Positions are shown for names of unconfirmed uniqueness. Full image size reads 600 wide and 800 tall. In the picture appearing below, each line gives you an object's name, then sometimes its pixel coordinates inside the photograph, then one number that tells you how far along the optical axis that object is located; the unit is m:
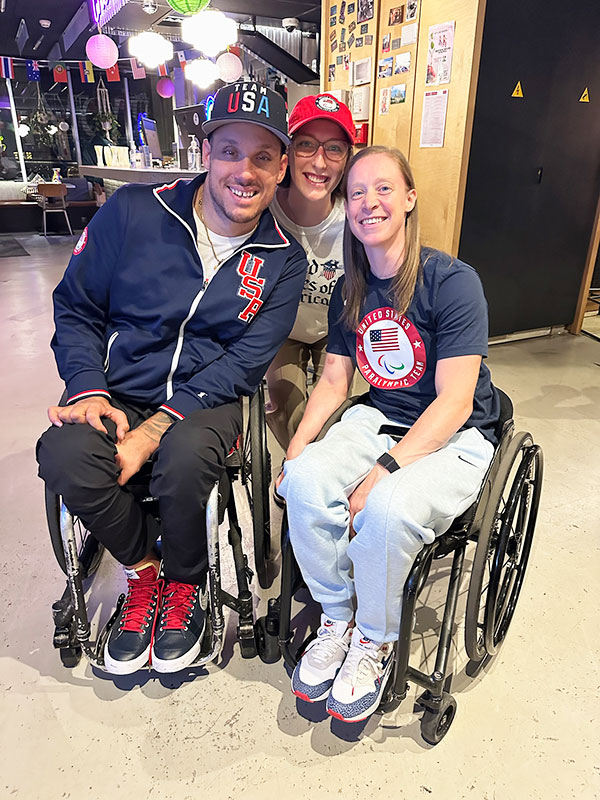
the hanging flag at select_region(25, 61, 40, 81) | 10.43
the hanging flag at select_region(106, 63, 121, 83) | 8.04
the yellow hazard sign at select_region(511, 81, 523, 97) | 3.17
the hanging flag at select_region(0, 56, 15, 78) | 10.10
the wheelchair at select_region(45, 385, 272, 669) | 1.28
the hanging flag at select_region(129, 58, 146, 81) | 7.40
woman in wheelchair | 1.15
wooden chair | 8.88
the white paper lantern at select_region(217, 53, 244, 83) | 6.66
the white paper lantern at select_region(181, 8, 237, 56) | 5.47
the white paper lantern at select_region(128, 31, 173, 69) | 6.27
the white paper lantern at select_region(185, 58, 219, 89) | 6.76
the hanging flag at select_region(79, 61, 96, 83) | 10.30
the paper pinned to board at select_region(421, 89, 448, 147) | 3.16
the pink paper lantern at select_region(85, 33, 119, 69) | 6.45
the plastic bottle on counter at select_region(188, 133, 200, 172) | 4.96
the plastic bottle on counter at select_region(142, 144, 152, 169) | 5.97
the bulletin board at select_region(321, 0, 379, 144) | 3.53
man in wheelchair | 1.32
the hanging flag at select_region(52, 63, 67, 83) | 9.92
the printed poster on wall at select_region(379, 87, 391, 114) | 3.51
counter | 4.75
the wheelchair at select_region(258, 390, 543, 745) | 1.12
